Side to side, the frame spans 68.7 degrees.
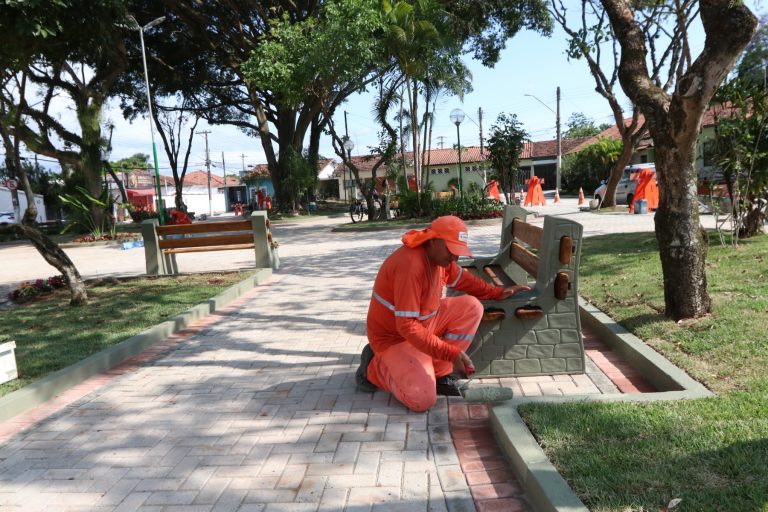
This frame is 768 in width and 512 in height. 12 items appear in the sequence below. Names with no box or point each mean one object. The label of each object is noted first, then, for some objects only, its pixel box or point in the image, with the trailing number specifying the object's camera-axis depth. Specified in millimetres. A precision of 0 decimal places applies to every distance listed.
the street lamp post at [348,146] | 22078
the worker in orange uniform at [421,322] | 3246
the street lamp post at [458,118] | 18562
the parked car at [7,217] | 30308
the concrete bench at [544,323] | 3822
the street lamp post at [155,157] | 19308
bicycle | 21531
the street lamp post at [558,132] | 34653
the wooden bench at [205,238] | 9008
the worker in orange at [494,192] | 22934
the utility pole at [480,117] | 46531
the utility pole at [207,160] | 57969
